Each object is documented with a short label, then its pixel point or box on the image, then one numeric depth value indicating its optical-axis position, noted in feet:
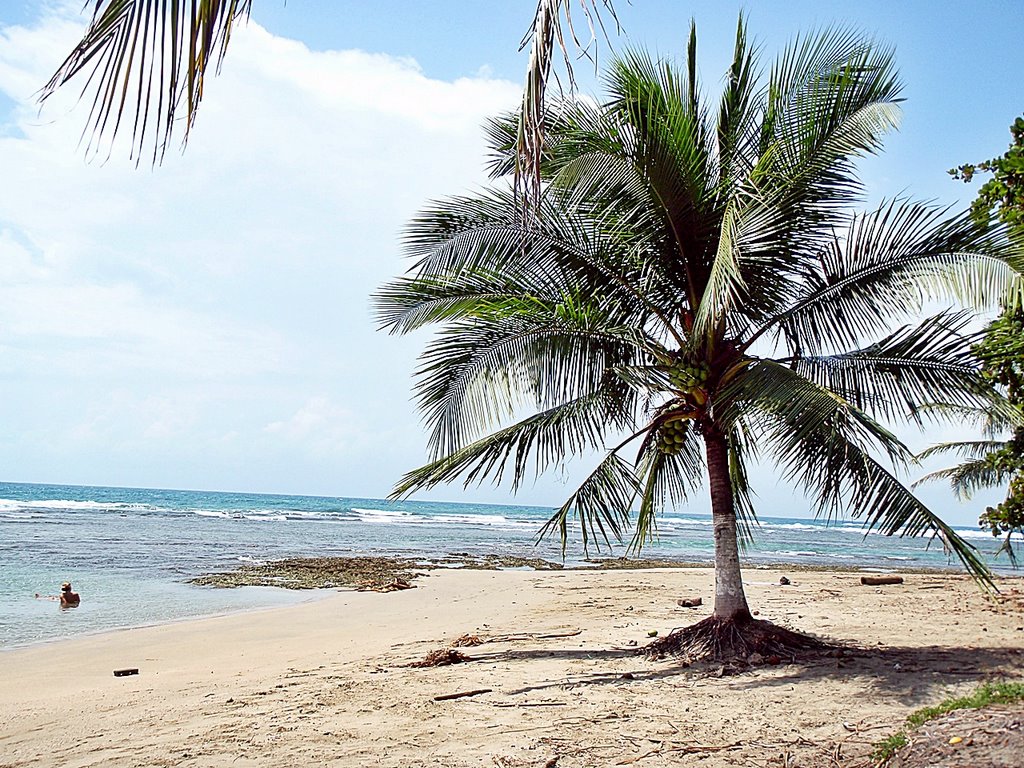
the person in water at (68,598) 41.27
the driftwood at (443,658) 24.48
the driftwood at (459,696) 19.72
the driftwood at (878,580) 56.29
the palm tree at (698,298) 21.89
